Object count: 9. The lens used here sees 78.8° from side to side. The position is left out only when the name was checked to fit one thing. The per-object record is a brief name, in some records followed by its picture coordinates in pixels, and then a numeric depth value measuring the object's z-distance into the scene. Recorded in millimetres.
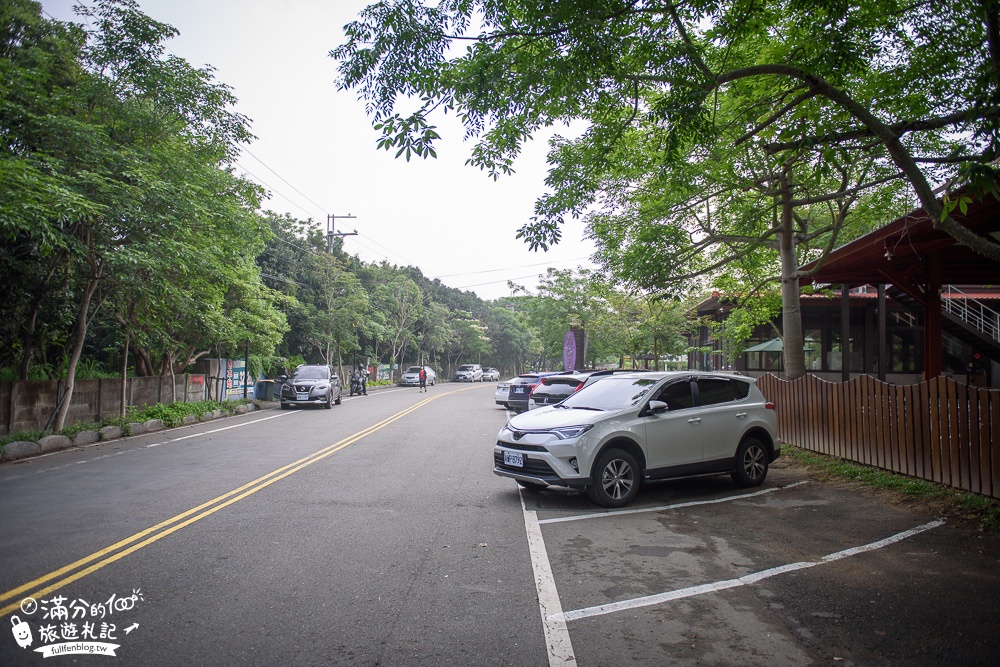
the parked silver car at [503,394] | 23688
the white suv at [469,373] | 59156
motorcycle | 33844
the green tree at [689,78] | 6492
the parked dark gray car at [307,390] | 23078
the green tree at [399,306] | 45938
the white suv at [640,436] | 7273
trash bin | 26391
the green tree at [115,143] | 11461
